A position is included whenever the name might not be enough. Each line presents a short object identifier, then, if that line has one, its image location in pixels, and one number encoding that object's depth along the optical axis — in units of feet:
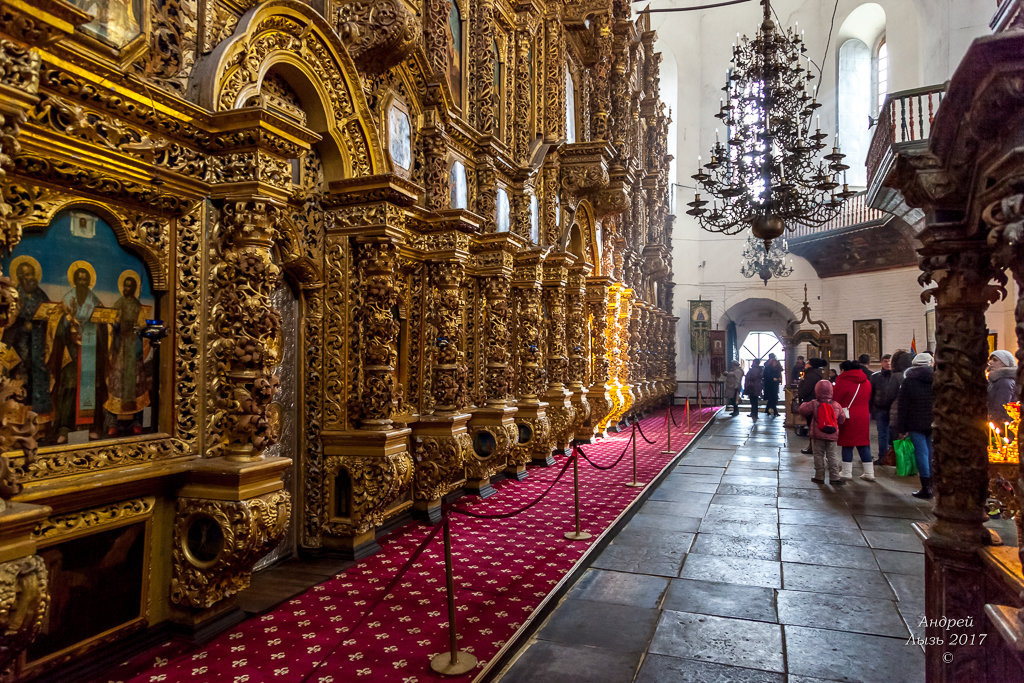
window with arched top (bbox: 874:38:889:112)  73.77
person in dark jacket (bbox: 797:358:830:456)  34.83
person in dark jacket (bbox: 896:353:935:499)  26.30
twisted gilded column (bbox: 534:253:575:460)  35.04
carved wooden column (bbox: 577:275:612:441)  44.14
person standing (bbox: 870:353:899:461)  33.42
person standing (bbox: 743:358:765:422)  60.85
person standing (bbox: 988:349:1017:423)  21.13
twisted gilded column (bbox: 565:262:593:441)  38.11
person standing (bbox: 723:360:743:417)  70.83
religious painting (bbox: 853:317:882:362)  68.74
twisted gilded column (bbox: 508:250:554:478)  31.24
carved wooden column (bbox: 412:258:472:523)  22.70
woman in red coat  29.32
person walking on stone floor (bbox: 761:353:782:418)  66.23
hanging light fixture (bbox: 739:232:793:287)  82.12
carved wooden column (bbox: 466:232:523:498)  27.07
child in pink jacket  29.55
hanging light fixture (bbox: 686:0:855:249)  35.50
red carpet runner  11.86
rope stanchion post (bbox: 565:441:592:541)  20.54
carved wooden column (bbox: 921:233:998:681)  9.75
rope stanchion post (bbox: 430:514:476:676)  11.67
